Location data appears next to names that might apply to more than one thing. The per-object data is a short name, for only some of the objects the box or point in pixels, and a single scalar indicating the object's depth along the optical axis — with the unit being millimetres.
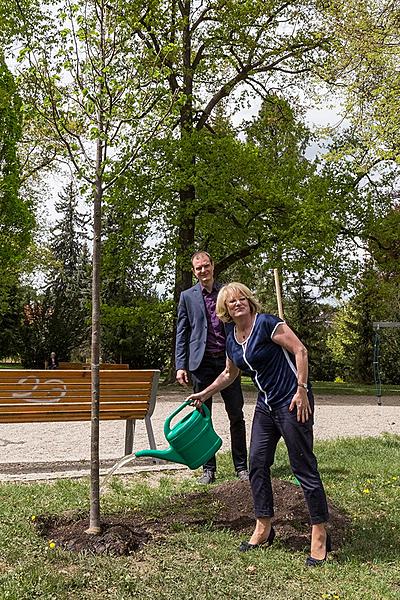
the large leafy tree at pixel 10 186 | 20859
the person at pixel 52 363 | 26191
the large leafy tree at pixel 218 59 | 21219
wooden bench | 7230
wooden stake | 7188
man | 6586
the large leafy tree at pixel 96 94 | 5098
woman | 4523
